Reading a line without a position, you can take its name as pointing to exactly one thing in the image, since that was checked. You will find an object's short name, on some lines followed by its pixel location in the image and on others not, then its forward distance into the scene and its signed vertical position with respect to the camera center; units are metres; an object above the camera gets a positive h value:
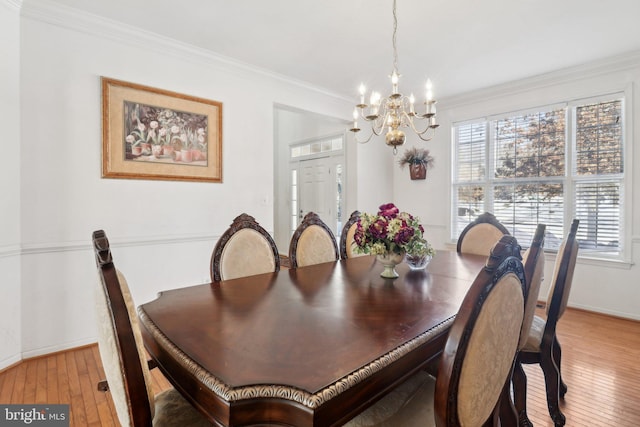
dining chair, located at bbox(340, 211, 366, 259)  2.82 -0.29
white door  5.32 +0.28
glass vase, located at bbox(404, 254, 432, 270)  1.97 -0.35
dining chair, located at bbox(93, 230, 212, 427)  0.79 -0.36
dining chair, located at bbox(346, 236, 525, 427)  0.77 -0.36
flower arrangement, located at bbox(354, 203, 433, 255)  1.74 -0.16
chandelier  2.03 +0.63
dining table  0.75 -0.42
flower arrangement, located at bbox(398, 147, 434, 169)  4.77 +0.71
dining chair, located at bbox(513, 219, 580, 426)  1.61 -0.74
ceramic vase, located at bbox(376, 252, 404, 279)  1.80 -0.32
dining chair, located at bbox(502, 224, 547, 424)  1.27 -0.31
